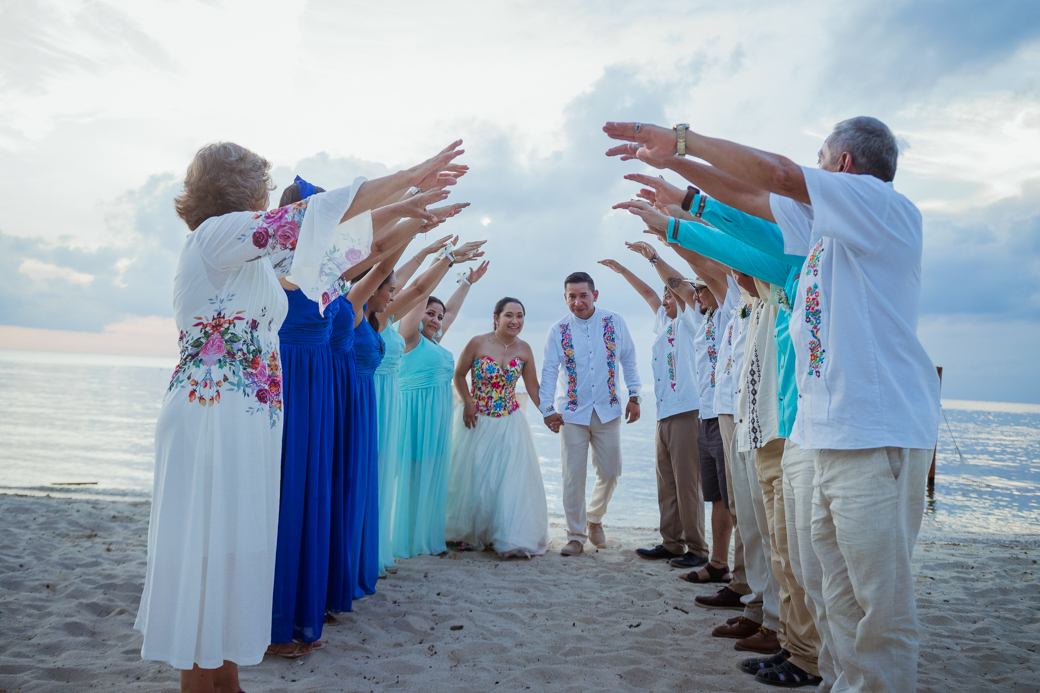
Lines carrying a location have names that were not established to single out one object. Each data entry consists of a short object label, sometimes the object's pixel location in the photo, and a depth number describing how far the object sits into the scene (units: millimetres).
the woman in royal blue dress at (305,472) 3115
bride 5828
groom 6363
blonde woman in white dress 2070
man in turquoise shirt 2262
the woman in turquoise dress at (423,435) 5637
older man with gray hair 1810
